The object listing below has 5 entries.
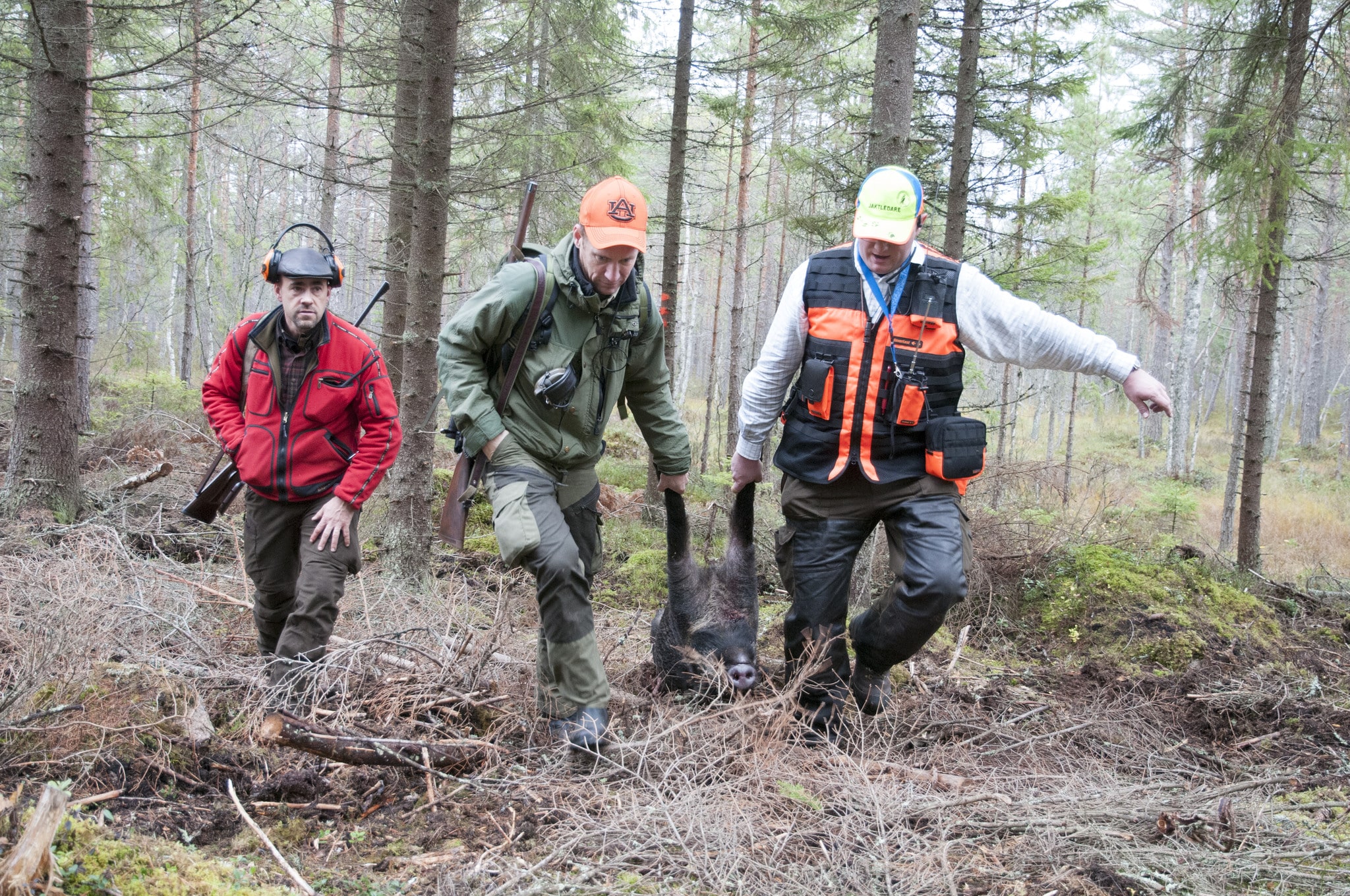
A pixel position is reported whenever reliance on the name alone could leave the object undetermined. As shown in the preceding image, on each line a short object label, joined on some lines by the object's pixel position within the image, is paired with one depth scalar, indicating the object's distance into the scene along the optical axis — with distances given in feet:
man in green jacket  11.20
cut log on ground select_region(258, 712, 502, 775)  9.97
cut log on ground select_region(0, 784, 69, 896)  6.20
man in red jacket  12.64
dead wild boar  13.82
